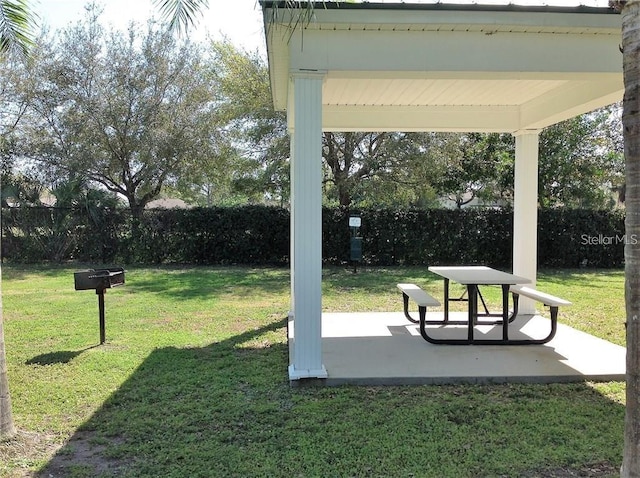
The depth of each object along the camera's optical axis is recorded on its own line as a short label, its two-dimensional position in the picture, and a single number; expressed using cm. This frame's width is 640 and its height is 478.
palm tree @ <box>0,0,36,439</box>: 339
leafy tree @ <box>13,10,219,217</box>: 1532
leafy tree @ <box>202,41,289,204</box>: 1416
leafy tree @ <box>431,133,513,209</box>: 1577
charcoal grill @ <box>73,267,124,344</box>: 569
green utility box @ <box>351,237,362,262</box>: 1209
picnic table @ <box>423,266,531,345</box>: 546
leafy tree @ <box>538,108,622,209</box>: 1481
